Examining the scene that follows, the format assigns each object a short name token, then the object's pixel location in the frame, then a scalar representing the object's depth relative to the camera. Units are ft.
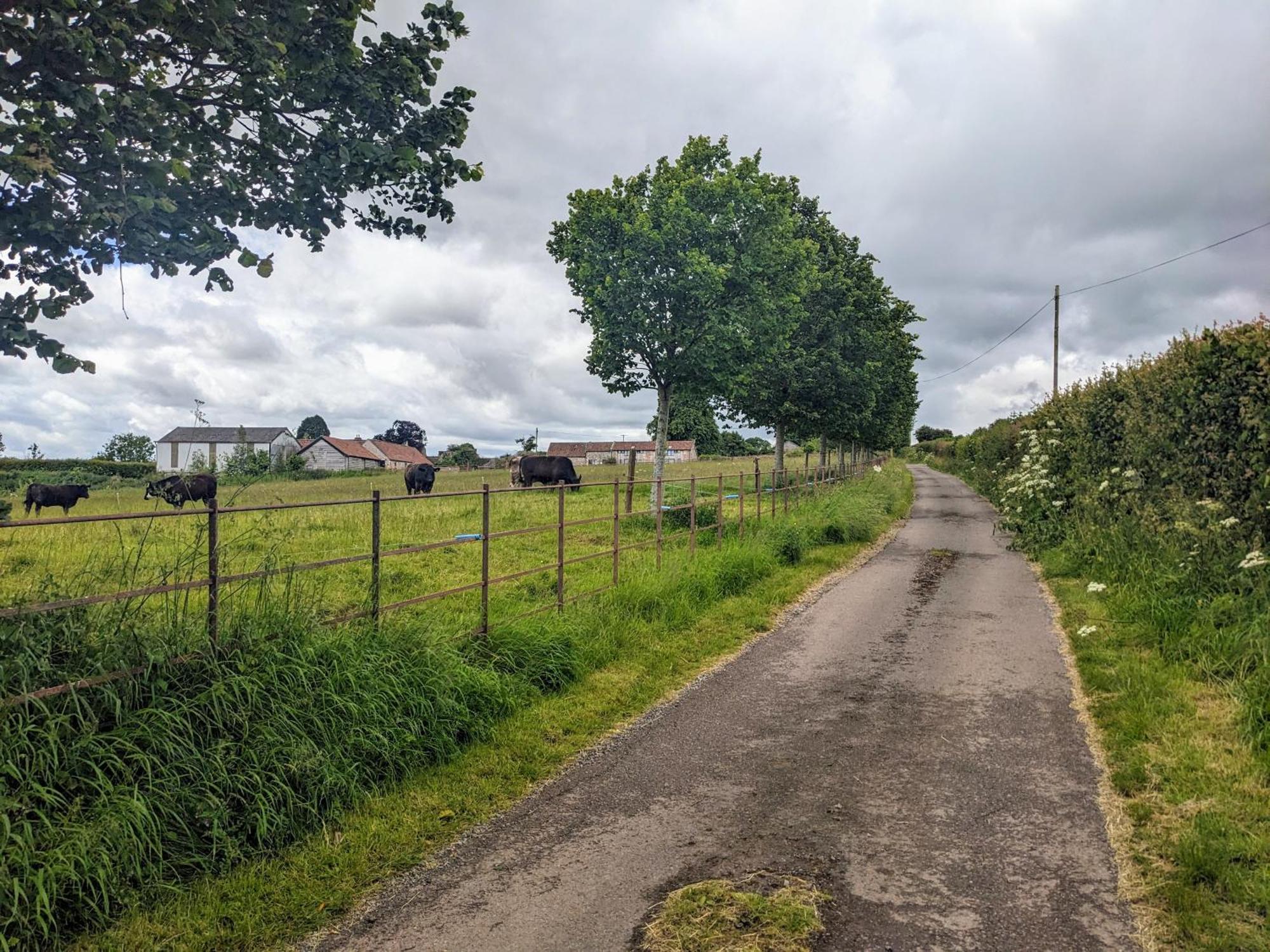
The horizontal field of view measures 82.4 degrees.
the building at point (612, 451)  278.26
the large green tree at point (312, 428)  329.52
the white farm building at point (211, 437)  217.56
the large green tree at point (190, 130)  12.86
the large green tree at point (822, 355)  81.82
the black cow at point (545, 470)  99.86
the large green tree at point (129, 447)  190.70
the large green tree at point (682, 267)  57.16
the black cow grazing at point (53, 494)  77.77
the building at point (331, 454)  250.16
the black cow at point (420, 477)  101.14
